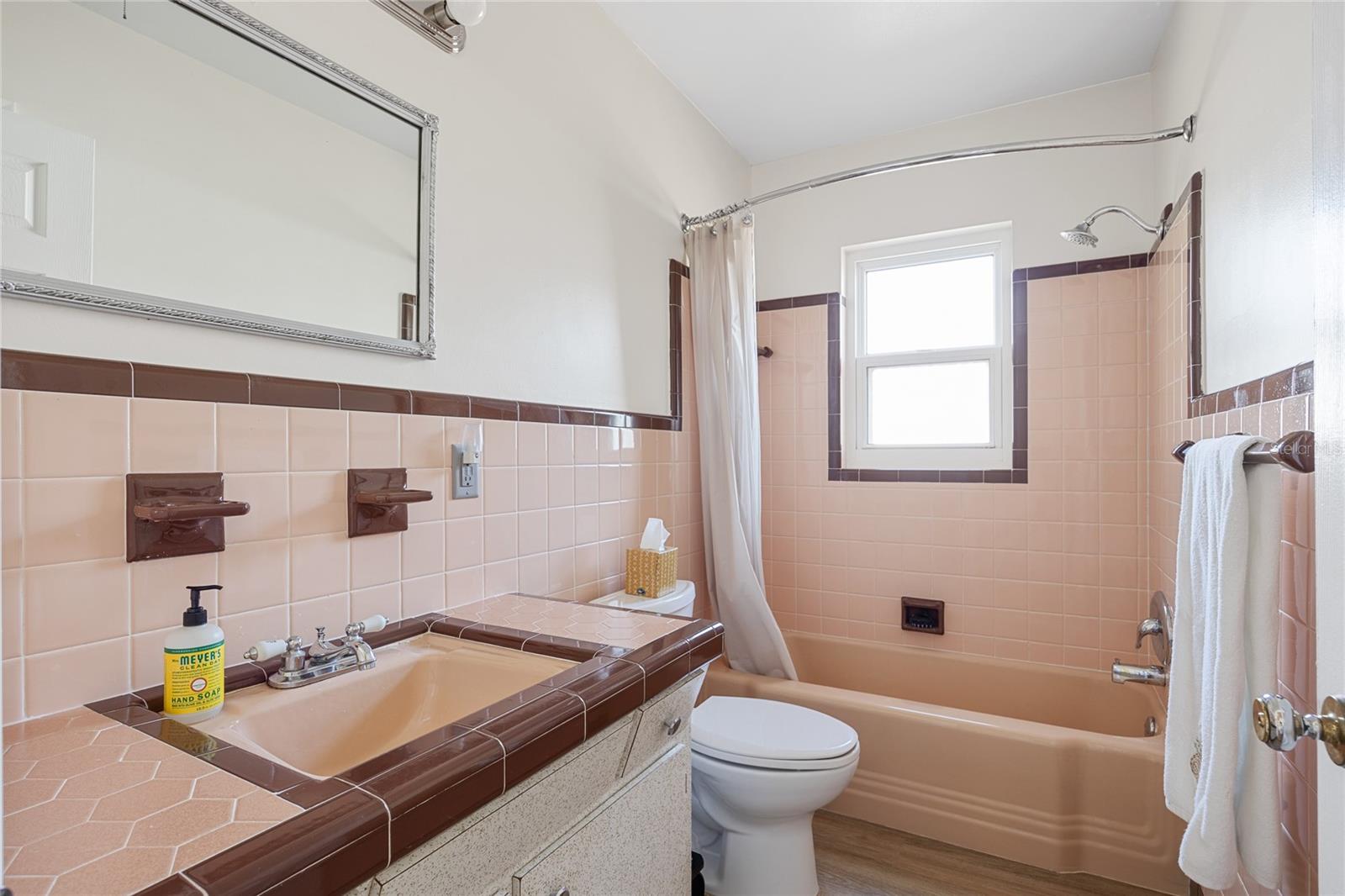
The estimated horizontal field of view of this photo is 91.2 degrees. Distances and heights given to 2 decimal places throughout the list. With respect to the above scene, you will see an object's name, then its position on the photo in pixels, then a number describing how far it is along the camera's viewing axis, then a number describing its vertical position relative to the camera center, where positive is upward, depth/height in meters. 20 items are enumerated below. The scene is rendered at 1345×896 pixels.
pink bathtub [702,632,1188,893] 1.82 -0.98
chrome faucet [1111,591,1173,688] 1.67 -0.56
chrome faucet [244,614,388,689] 1.06 -0.35
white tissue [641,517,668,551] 2.02 -0.27
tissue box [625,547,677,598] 1.98 -0.38
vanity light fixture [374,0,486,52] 1.40 +0.94
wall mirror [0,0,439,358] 0.92 +0.46
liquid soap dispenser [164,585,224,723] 0.91 -0.31
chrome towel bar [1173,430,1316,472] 0.88 +0.00
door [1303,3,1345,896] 0.61 +0.05
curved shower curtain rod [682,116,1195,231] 1.86 +0.93
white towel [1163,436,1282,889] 0.98 -0.34
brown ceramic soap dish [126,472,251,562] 0.98 -0.10
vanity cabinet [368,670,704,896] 0.79 -0.55
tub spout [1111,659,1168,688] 1.70 -0.59
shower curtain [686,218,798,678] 2.42 +0.04
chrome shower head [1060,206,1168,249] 2.07 +0.70
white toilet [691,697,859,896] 1.65 -0.87
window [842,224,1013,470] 2.67 +0.40
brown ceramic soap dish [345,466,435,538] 1.28 -0.10
